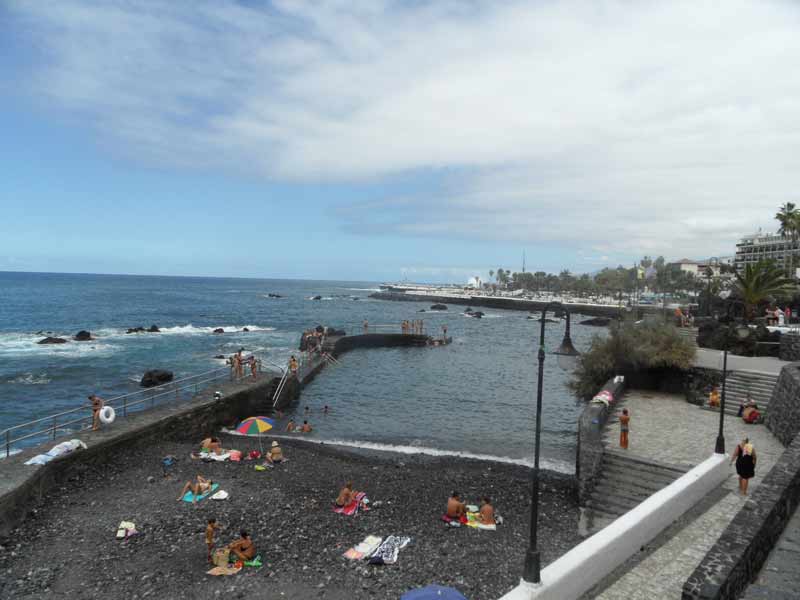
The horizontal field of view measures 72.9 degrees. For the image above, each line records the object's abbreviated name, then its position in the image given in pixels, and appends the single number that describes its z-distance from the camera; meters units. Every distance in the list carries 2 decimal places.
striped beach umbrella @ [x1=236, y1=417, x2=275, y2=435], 16.14
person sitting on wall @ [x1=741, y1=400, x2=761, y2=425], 17.59
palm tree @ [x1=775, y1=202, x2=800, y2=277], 60.00
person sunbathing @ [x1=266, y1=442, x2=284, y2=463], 16.87
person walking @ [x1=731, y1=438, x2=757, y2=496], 11.55
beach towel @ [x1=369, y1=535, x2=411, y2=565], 10.83
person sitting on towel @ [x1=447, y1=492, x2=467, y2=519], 13.13
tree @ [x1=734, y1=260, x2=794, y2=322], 28.39
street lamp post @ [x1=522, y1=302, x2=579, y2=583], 7.39
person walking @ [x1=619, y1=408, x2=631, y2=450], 14.94
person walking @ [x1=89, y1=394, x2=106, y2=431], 16.11
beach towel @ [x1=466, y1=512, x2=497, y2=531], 12.90
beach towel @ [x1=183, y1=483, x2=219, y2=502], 13.37
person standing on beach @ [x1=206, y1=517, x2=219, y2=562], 10.99
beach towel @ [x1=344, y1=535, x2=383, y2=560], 11.05
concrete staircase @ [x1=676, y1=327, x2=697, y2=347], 29.23
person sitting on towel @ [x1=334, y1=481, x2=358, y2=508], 13.50
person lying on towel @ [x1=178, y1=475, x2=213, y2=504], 13.56
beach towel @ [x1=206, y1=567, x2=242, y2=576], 10.23
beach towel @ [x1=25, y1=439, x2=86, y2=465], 13.01
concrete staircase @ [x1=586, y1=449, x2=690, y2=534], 13.34
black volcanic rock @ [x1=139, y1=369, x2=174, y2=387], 30.25
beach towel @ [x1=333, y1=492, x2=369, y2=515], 13.26
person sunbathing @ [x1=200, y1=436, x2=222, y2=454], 16.78
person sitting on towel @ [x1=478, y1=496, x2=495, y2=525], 13.05
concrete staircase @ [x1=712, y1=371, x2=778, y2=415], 19.36
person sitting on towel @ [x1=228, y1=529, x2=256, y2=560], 10.58
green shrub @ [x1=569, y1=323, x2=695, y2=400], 21.81
